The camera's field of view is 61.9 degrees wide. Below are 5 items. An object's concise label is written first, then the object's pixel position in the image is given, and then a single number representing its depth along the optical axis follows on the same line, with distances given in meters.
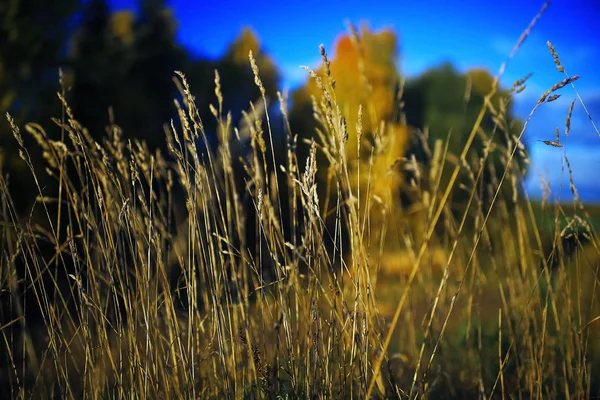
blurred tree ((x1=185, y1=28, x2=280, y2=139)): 11.16
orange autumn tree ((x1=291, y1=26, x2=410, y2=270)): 11.44
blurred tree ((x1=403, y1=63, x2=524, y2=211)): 13.89
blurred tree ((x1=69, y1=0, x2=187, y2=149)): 7.16
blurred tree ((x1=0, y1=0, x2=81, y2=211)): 5.57
